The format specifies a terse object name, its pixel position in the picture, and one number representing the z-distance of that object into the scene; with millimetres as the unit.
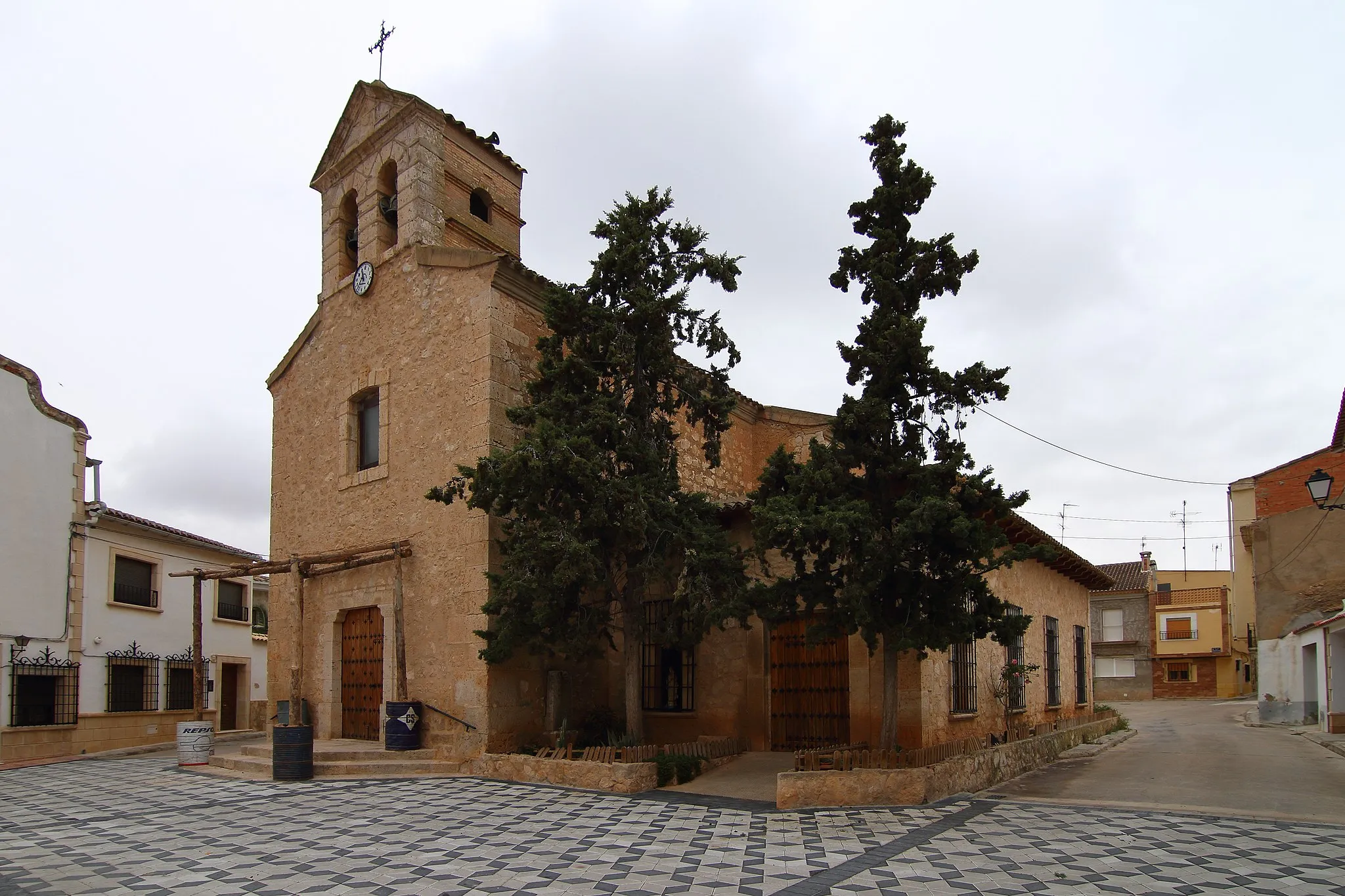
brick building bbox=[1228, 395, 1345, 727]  19672
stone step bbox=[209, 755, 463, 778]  11102
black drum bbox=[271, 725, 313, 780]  10789
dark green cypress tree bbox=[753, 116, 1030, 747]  8586
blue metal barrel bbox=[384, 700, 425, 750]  11516
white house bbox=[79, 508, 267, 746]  16688
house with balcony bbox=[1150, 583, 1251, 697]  37469
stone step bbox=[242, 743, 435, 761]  11359
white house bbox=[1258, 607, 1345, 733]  15594
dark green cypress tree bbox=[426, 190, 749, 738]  9867
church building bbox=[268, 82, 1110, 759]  11461
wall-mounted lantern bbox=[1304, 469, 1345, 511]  10648
